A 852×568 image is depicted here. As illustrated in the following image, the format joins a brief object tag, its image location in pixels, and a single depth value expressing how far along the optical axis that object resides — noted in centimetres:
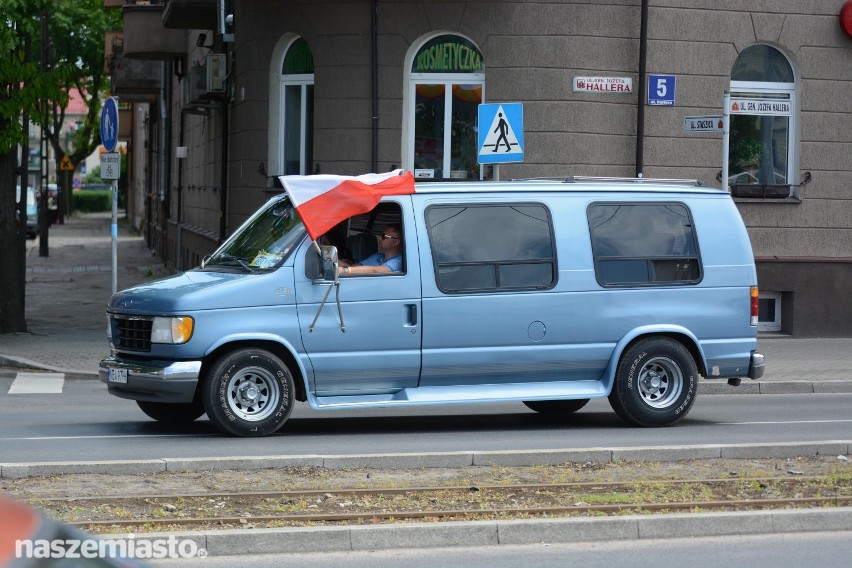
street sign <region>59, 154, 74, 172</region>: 6341
